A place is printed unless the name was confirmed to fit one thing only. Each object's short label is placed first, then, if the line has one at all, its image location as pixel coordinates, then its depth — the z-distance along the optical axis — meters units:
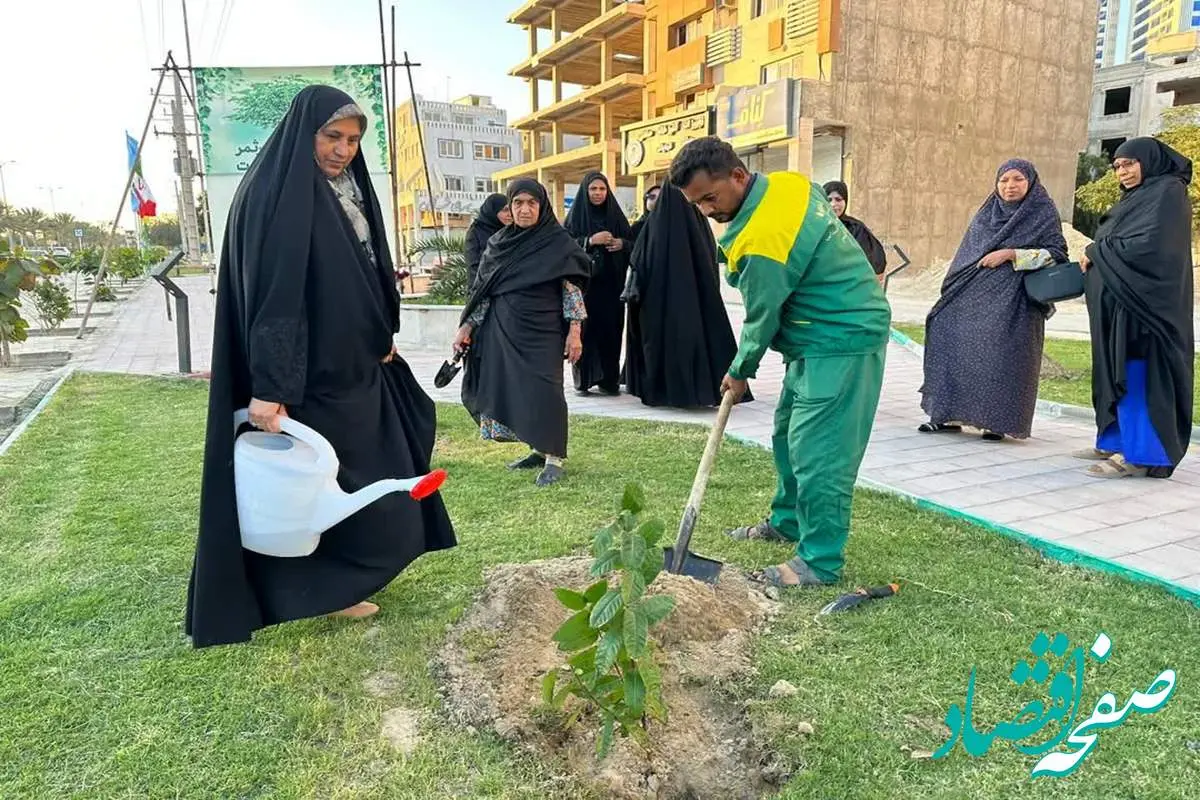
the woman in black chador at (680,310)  6.01
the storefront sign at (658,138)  19.84
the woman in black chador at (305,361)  2.31
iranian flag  13.92
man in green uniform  2.69
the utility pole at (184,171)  23.80
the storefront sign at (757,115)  17.19
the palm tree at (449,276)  11.13
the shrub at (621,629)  1.84
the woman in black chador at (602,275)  6.42
